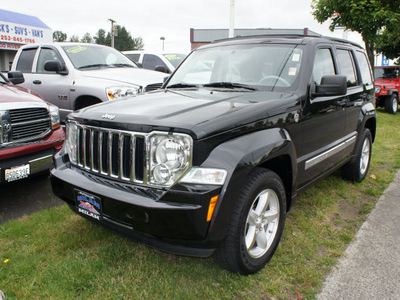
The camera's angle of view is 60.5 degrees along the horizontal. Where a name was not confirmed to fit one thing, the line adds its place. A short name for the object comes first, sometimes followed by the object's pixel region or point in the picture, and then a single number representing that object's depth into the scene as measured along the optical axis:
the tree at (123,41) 96.00
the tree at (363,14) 11.57
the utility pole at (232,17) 13.61
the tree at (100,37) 104.78
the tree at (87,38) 108.58
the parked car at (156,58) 9.35
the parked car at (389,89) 13.04
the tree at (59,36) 101.94
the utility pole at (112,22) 35.14
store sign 19.62
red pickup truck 3.56
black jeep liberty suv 2.07
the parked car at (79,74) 5.59
